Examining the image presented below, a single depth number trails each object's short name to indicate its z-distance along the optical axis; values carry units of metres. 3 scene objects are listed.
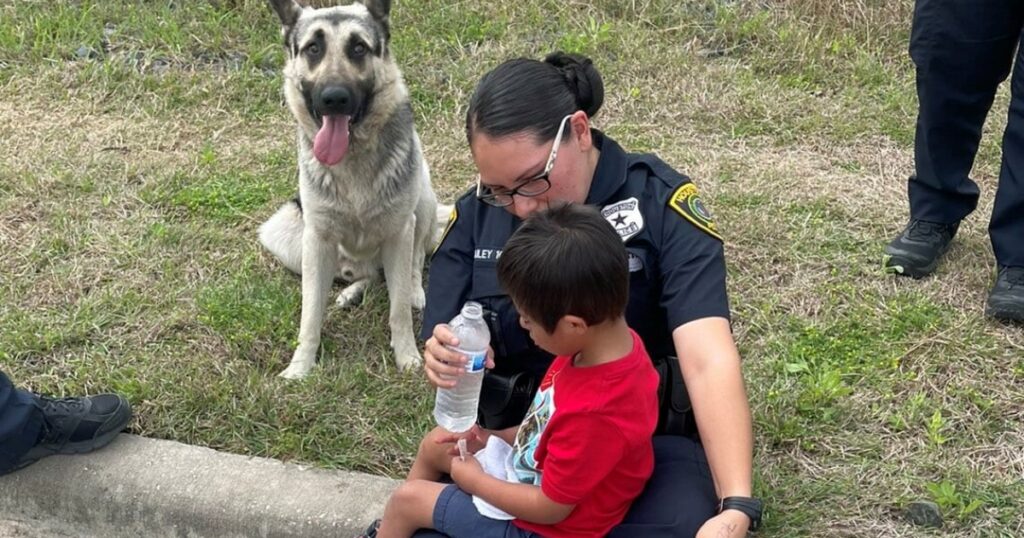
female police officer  2.30
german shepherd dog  3.76
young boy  2.12
